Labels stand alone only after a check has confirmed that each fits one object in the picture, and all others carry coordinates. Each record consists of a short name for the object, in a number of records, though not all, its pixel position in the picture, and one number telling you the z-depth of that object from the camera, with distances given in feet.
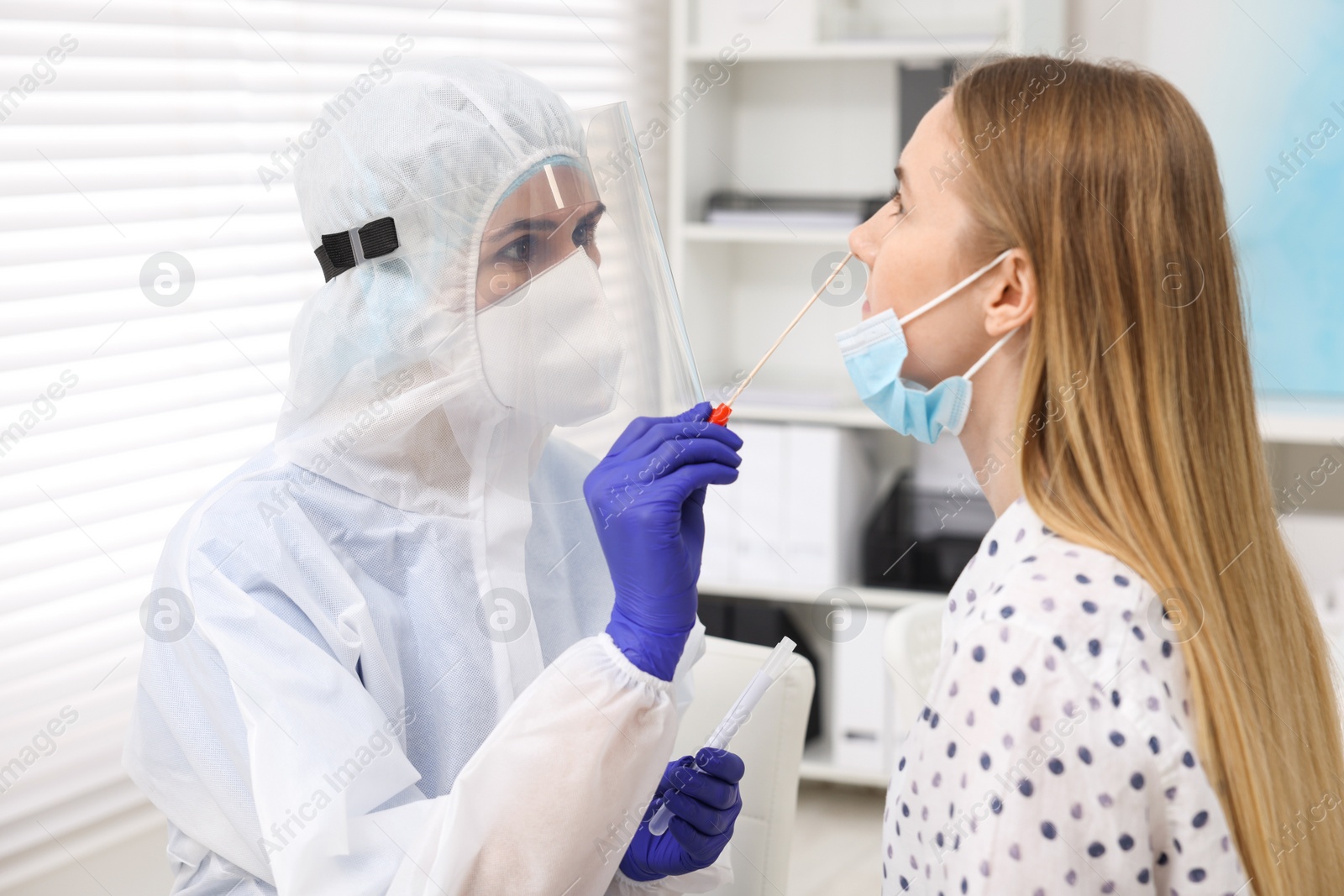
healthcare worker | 3.19
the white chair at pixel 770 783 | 4.37
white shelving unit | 8.45
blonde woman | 2.69
